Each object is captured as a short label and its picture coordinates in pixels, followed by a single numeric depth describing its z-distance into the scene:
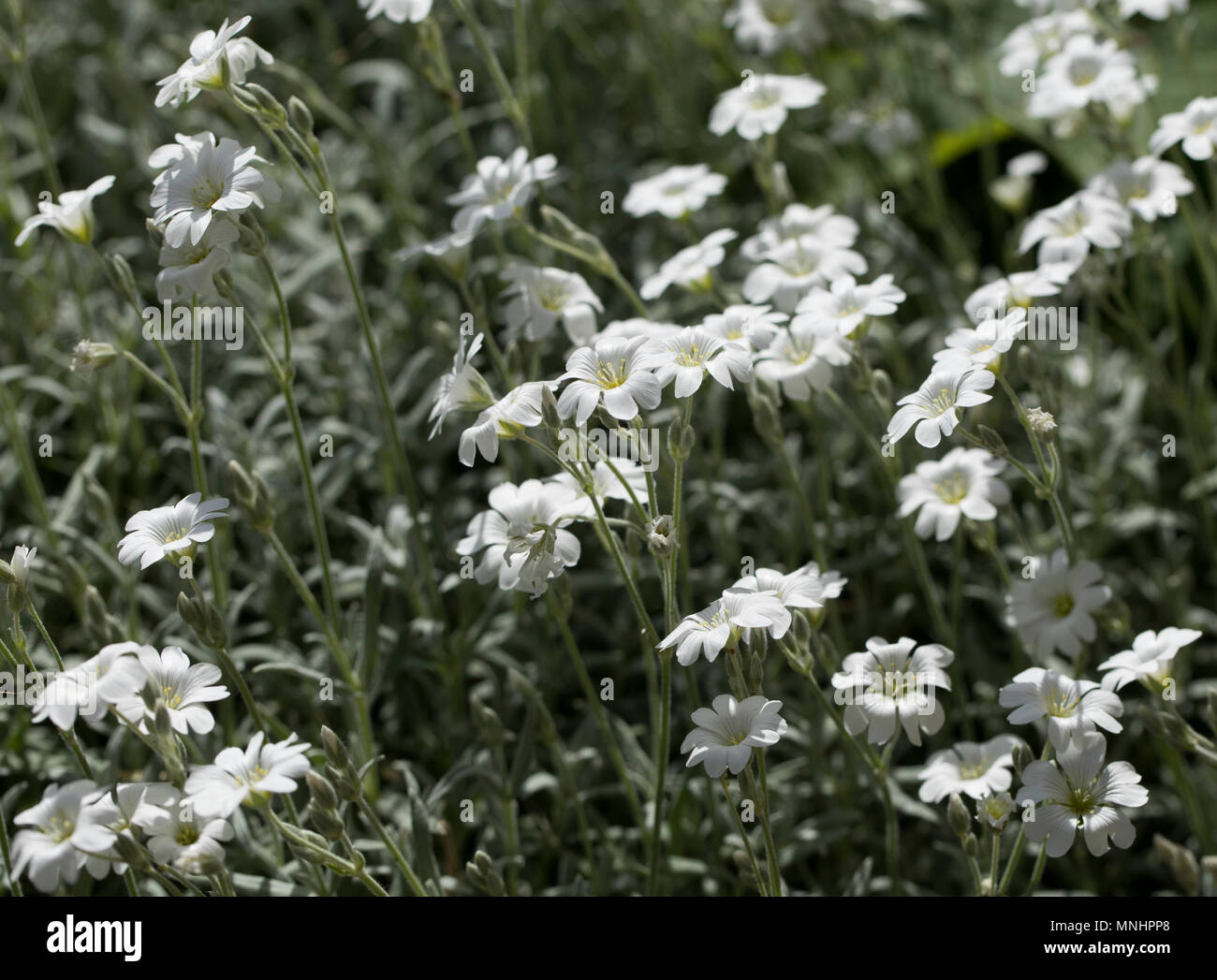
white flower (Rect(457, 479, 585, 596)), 0.78
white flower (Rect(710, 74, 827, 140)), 0.88
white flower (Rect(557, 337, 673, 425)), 0.78
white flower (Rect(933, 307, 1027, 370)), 0.79
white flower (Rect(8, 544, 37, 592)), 0.79
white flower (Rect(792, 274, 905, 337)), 0.82
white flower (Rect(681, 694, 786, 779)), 0.77
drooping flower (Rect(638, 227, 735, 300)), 0.84
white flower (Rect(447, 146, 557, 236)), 0.84
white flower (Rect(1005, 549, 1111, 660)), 0.82
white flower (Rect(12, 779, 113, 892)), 0.76
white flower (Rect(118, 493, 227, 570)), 0.78
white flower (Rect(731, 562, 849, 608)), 0.78
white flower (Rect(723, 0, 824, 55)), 0.94
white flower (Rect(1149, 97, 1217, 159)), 0.84
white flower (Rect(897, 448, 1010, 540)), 0.82
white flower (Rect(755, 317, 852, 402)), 0.82
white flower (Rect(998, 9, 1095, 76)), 0.89
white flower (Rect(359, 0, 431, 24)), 0.83
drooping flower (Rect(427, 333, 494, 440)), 0.79
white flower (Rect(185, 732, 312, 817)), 0.76
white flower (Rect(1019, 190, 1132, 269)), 0.84
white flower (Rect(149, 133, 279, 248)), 0.79
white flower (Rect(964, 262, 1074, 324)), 0.83
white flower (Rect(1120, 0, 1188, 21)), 0.88
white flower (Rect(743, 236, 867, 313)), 0.84
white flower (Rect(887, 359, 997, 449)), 0.78
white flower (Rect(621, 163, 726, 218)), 0.87
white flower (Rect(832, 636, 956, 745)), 0.79
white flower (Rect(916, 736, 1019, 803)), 0.79
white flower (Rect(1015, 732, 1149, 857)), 0.77
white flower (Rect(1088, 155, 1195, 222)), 0.86
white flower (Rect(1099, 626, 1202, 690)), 0.79
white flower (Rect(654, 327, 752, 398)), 0.78
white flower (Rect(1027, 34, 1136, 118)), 0.87
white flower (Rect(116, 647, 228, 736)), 0.77
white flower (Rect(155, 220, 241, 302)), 0.79
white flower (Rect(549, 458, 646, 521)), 0.80
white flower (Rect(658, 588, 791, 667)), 0.77
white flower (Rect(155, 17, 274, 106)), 0.80
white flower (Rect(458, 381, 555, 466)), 0.78
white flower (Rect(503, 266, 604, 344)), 0.83
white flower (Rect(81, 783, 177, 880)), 0.76
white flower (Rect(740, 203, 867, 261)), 0.86
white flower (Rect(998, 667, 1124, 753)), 0.78
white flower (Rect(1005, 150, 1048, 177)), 0.93
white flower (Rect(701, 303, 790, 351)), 0.81
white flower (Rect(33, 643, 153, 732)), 0.76
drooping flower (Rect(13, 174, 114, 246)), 0.81
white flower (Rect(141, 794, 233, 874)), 0.76
